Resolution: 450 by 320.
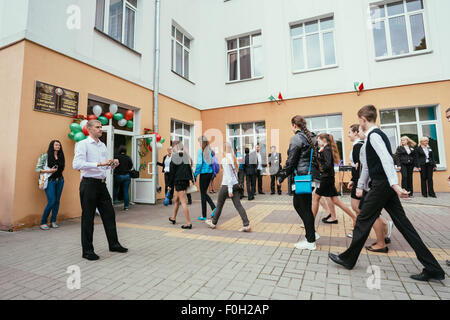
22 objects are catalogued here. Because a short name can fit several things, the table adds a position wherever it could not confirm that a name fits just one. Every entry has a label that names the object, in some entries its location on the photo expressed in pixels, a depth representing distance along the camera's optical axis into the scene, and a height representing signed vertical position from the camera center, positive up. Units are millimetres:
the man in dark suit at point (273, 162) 10328 +657
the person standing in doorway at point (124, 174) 7648 +206
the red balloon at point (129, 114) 8039 +2207
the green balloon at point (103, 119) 6911 +1778
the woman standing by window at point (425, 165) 8328 +343
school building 5609 +3884
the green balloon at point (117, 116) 7426 +1986
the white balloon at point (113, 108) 7312 +2198
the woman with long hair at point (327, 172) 4461 +85
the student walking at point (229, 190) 4738 -231
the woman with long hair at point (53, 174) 5355 +172
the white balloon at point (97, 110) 6667 +1958
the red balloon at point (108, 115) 7120 +1938
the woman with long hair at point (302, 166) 3520 +165
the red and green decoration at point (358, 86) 10031 +3752
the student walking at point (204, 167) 5570 +281
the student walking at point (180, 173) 5079 +132
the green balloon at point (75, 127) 6138 +1380
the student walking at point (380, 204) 2555 -325
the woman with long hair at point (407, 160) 8555 +533
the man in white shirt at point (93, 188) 3400 -110
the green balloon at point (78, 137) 5918 +1092
